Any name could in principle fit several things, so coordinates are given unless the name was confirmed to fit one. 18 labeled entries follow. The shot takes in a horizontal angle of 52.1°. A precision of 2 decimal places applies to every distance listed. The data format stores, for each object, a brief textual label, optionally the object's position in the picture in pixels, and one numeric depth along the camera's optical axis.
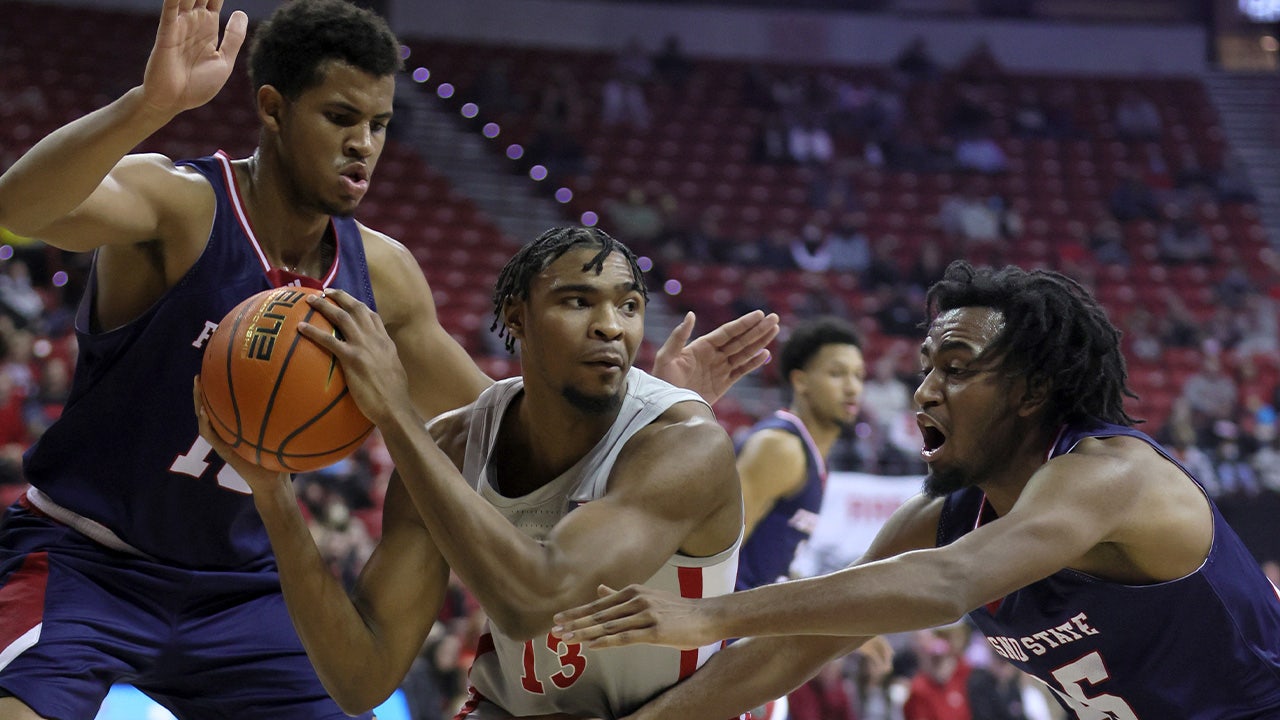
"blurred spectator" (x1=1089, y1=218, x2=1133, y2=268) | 15.70
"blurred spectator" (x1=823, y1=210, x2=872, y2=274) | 14.87
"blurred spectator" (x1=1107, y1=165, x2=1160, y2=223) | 16.61
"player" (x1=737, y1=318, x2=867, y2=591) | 5.53
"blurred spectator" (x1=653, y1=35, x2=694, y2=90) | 17.75
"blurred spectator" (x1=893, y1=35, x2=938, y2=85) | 18.67
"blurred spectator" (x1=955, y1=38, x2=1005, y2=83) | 18.92
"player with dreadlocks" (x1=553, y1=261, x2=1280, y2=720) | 2.49
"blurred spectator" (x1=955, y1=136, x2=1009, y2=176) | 17.23
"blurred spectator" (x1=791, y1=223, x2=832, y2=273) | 14.74
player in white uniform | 2.49
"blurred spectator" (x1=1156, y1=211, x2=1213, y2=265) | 15.90
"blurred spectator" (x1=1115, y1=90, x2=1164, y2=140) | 18.20
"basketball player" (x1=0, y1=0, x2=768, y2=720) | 2.83
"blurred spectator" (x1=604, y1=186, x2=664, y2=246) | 14.56
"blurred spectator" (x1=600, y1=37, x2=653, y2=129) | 16.84
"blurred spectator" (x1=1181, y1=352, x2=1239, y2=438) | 12.75
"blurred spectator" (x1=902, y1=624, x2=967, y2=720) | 8.45
